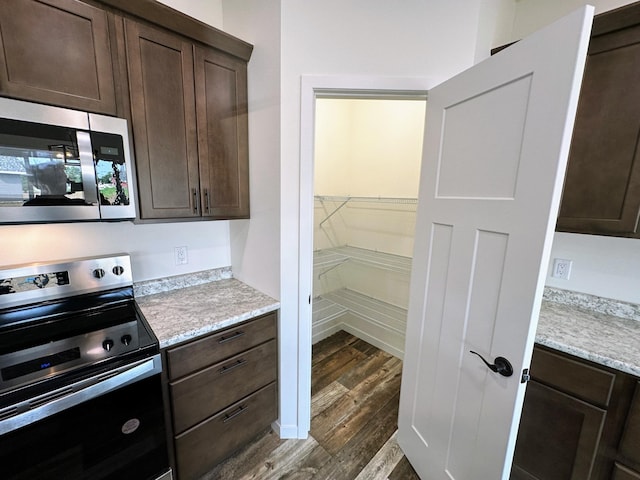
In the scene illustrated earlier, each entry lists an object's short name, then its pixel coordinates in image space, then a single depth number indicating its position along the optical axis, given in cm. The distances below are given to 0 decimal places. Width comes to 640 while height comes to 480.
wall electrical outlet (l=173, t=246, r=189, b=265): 175
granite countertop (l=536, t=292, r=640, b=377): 106
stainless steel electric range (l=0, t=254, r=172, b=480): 87
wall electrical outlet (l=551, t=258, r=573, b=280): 158
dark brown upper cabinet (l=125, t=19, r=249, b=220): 125
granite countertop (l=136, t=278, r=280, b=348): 124
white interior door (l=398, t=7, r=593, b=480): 82
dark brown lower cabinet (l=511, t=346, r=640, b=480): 104
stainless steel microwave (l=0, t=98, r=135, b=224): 98
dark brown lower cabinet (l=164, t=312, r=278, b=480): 127
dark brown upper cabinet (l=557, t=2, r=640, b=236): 111
